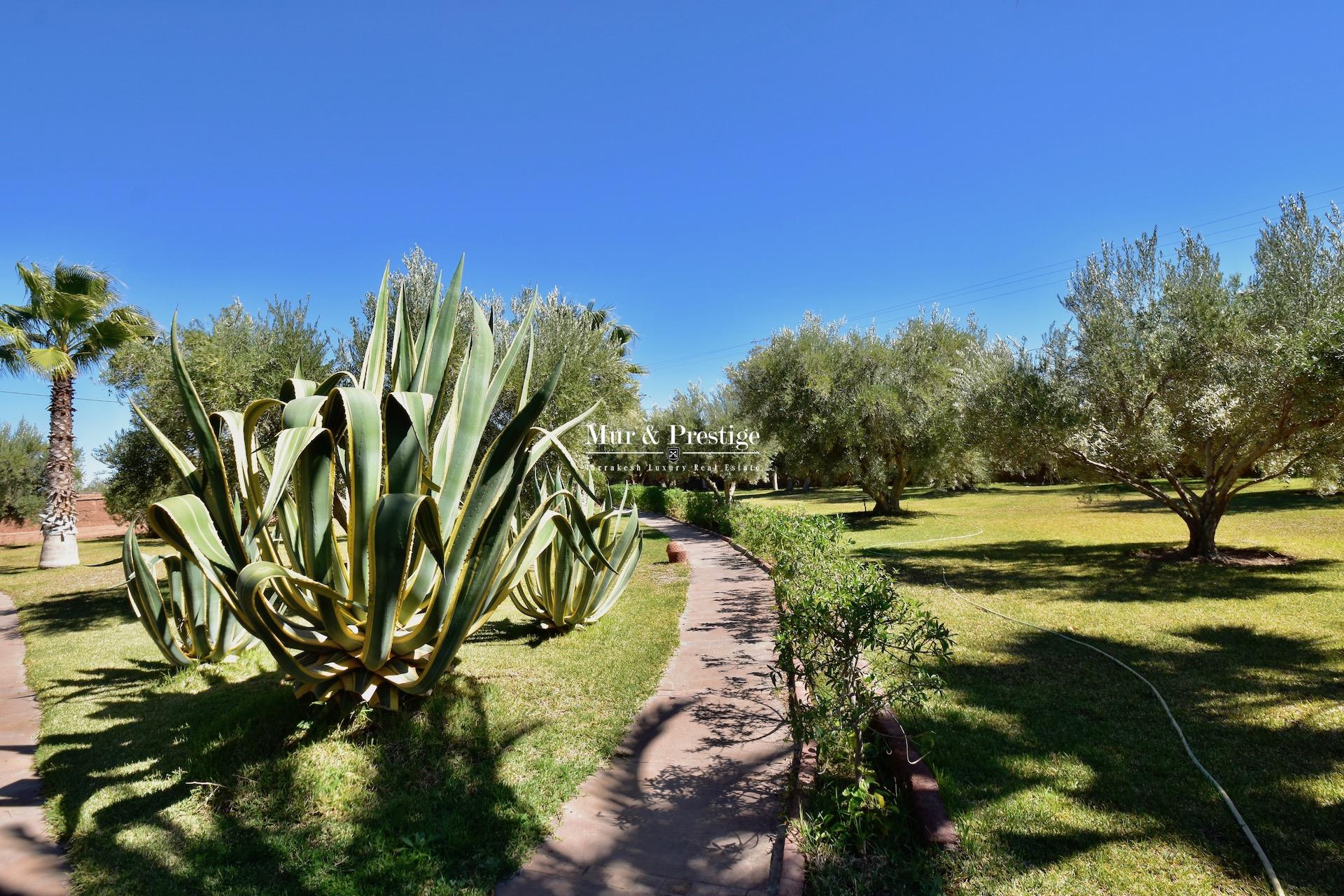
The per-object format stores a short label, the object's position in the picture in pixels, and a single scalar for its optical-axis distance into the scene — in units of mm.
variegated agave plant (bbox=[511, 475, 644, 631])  6582
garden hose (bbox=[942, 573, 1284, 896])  2694
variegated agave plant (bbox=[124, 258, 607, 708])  2918
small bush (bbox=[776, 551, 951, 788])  3326
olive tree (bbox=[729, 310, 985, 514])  20094
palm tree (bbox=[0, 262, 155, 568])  14133
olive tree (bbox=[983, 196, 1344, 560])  8703
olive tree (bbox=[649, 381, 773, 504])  27750
